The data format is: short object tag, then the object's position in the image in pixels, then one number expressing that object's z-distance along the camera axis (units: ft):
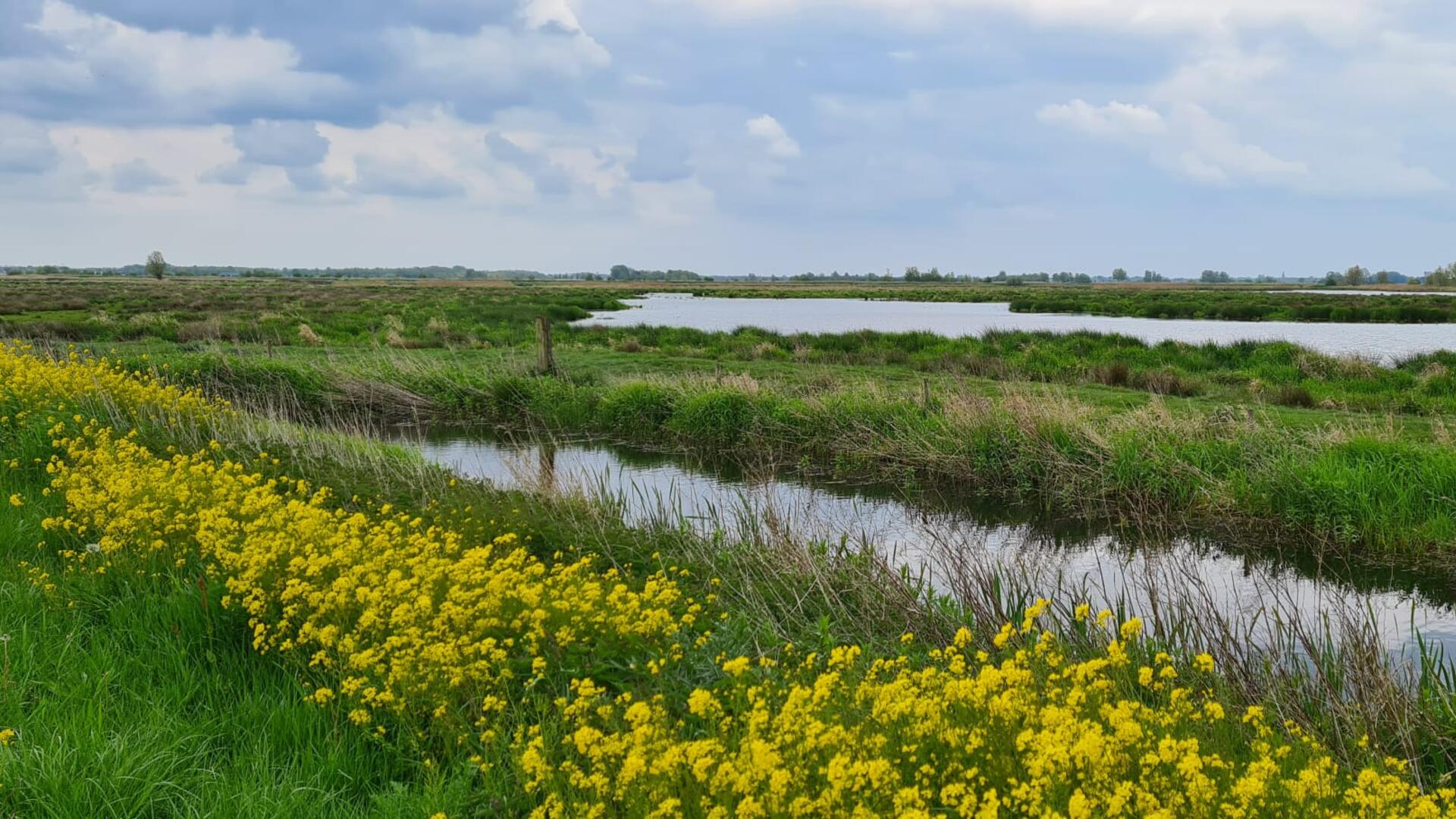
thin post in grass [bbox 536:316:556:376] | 79.05
